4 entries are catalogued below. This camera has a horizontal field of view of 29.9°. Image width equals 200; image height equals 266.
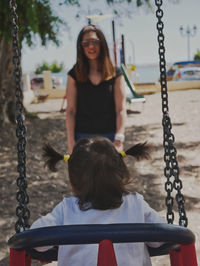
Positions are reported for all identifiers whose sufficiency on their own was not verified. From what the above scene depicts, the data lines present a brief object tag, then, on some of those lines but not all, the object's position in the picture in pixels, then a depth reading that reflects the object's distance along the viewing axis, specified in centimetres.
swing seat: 112
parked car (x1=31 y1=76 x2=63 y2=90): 2310
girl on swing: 139
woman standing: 258
